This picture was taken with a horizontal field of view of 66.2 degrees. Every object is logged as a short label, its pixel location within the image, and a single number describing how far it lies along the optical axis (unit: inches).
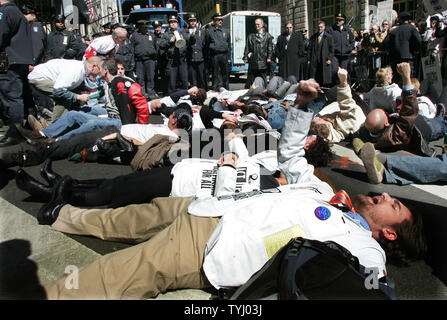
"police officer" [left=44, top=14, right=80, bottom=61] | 357.7
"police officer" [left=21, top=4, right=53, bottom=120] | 264.1
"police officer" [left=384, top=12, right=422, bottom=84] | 297.1
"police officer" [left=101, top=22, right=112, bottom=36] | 473.5
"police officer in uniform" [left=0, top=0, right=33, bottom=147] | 203.3
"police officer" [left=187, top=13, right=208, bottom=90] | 411.5
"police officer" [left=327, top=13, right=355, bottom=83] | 380.8
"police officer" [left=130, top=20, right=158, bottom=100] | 394.3
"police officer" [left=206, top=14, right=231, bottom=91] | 404.5
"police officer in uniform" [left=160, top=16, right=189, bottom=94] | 415.5
